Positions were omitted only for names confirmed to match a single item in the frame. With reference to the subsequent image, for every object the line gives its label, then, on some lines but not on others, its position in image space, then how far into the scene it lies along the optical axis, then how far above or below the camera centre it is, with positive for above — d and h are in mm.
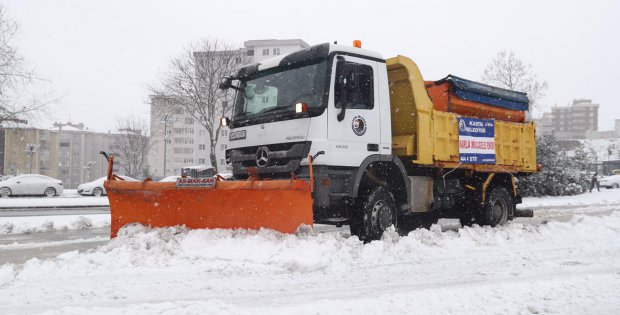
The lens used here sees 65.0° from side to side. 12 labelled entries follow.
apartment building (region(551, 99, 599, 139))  149500 +15788
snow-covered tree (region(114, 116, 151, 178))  53625 +3436
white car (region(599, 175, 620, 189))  37562 -981
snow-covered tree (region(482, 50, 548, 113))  31500 +5969
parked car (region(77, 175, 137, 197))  29016 -940
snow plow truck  6395 +295
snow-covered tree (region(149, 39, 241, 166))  33156 +6459
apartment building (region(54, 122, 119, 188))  113438 +4604
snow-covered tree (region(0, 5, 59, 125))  21766 +4364
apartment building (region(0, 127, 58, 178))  77312 +3389
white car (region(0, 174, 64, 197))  26828 -680
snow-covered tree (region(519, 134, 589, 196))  24875 -307
